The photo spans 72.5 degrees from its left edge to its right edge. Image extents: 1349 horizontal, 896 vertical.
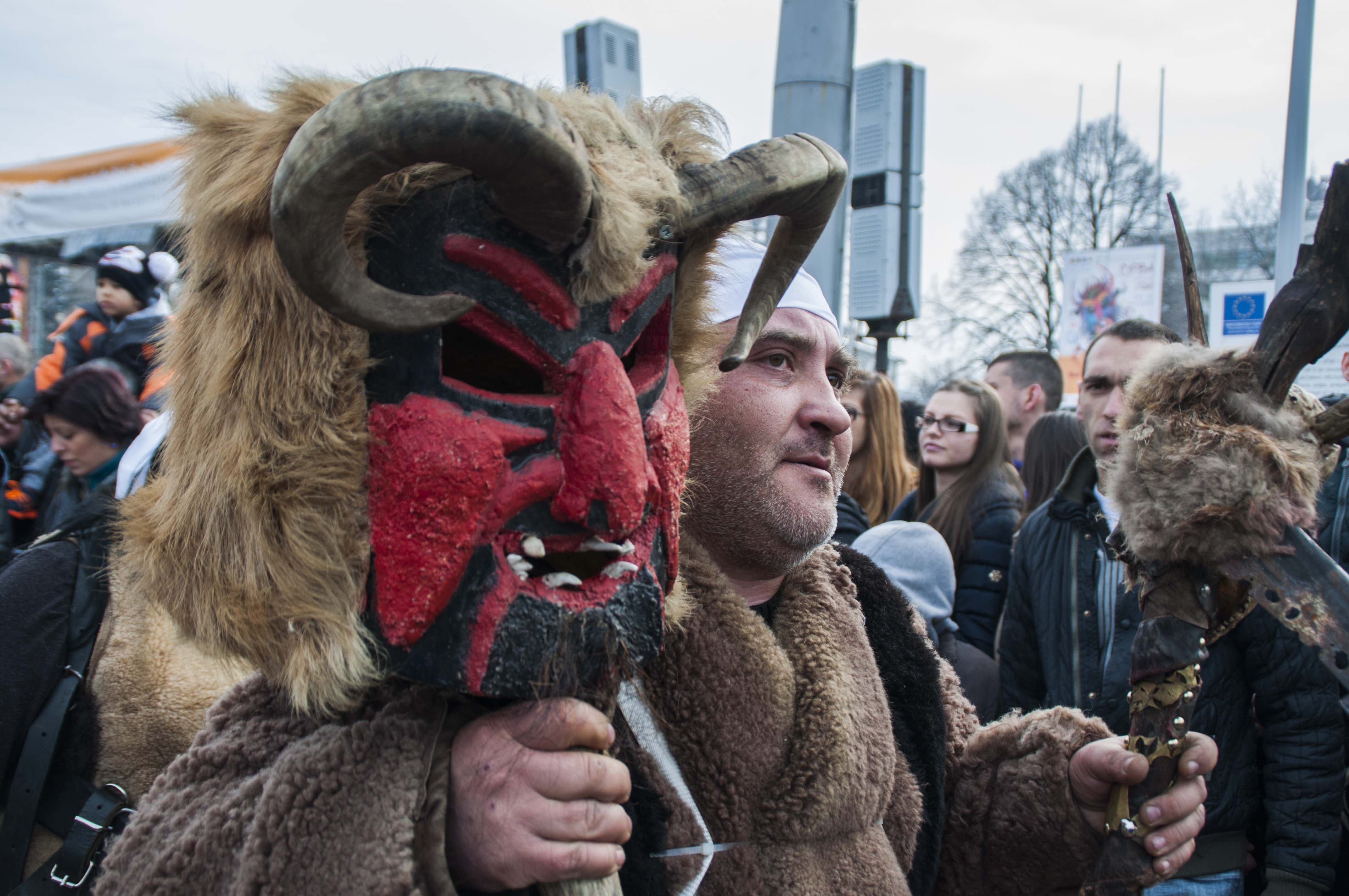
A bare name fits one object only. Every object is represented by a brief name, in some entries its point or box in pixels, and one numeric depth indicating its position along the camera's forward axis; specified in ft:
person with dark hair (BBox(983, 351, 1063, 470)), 17.34
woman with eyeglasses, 11.73
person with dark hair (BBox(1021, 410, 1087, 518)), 12.84
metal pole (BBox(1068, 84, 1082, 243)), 87.56
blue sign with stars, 22.21
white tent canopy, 29.91
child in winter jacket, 15.44
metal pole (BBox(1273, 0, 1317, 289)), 17.37
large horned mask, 3.42
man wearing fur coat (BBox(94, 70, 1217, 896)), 3.38
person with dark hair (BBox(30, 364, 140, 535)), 10.68
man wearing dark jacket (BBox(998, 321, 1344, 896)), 8.11
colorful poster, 45.88
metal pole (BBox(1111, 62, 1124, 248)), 87.10
